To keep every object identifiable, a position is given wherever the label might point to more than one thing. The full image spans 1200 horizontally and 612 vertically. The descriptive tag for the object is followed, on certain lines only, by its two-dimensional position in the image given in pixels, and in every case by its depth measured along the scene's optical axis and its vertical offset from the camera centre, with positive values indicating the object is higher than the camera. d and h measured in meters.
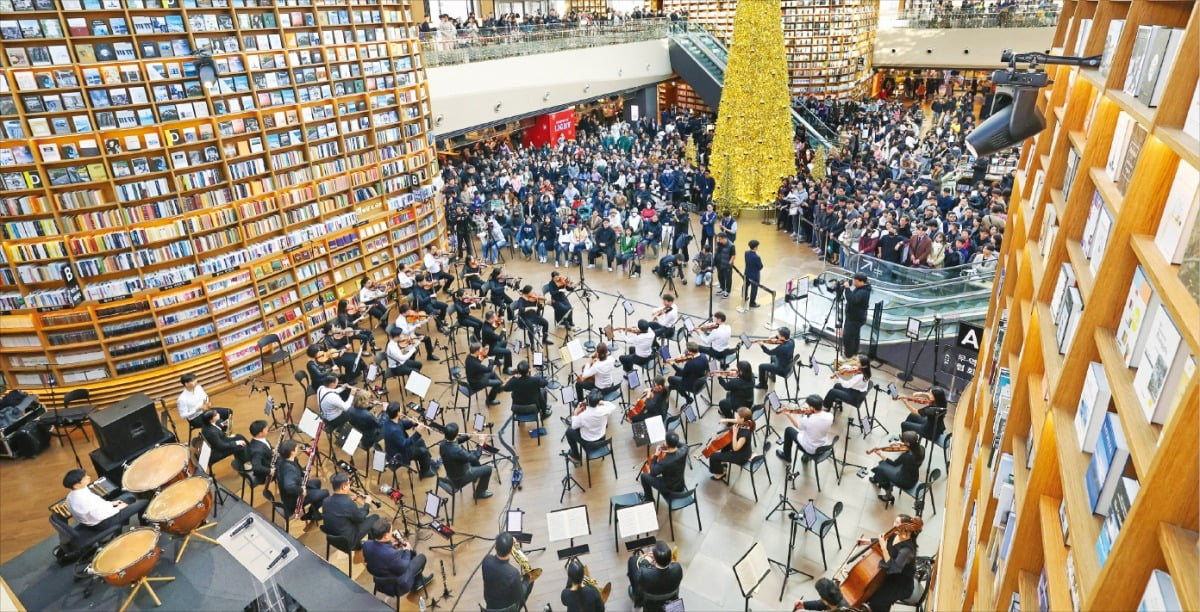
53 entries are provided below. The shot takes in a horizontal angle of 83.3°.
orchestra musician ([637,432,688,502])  6.48 -4.09
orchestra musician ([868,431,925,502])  6.32 -4.11
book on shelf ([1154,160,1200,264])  1.83 -0.55
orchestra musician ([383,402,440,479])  7.29 -4.35
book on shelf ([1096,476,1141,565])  1.90 -1.35
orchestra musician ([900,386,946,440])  6.89 -3.97
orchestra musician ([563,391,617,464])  7.23 -4.09
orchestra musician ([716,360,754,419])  7.73 -4.06
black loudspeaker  7.64 -4.30
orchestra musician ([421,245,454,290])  12.34 -4.25
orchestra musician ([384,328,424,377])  9.12 -4.26
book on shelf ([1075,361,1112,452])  2.27 -1.28
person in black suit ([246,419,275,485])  7.31 -4.35
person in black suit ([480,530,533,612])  5.28 -4.10
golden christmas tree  14.85 -2.29
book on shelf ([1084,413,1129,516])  2.04 -1.32
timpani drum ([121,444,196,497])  6.88 -4.33
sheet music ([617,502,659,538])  5.52 -3.87
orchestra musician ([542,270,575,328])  10.52 -4.10
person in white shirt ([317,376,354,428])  7.99 -4.24
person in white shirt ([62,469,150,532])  6.41 -4.31
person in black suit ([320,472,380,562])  6.14 -4.18
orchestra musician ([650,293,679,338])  9.71 -4.15
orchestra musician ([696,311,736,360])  8.99 -4.06
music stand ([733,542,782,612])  4.87 -3.76
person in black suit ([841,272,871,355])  9.40 -3.95
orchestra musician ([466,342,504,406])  8.62 -4.25
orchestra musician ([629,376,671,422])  7.73 -4.12
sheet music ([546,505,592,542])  5.50 -3.85
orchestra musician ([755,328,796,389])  8.39 -3.96
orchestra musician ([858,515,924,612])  5.08 -3.87
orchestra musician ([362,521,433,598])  5.71 -4.32
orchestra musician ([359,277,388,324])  10.95 -4.27
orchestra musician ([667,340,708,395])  8.17 -4.07
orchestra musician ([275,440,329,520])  6.74 -4.29
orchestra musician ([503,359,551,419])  7.94 -4.10
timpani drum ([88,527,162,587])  5.87 -4.40
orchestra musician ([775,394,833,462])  6.79 -3.92
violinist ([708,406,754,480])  7.00 -4.19
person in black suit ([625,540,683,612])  5.20 -4.08
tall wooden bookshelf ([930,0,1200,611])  1.71 -1.15
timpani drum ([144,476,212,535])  6.33 -4.28
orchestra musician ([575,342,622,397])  8.24 -4.13
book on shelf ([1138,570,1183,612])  1.65 -1.36
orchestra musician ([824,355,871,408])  7.81 -4.02
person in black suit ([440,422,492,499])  6.91 -4.33
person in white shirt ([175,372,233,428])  8.23 -4.32
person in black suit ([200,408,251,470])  7.50 -4.38
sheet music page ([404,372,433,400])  7.43 -3.74
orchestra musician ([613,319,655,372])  9.12 -4.18
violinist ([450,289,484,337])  10.41 -4.35
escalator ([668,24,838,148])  24.28 -1.72
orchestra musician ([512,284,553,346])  10.30 -4.23
